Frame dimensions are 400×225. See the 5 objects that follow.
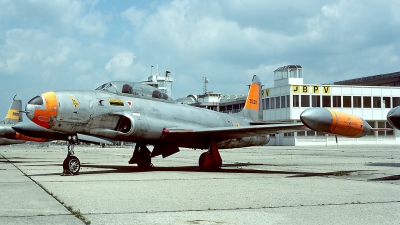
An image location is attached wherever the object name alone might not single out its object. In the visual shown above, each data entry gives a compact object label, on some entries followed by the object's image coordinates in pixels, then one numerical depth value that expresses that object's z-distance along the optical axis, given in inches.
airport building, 2428.6
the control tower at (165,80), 4693.9
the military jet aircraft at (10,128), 986.1
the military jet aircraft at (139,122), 497.4
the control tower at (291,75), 2522.1
